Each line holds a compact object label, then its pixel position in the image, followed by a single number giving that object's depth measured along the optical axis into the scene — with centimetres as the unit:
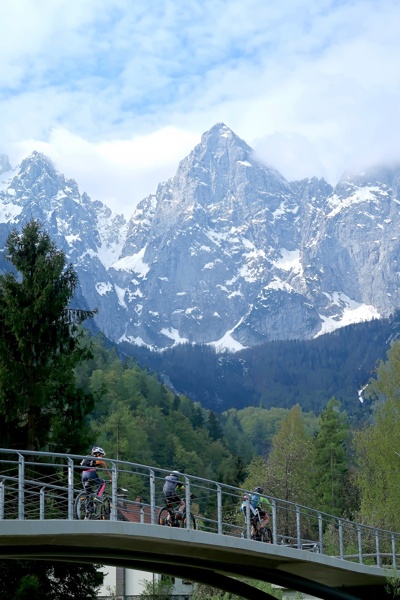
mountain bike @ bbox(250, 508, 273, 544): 3141
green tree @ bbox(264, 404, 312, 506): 7138
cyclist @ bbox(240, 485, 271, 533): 3102
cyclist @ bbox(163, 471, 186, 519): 2806
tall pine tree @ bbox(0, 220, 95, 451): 3588
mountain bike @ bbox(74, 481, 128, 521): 2591
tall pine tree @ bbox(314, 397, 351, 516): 9581
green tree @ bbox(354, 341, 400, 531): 5125
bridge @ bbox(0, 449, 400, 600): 2541
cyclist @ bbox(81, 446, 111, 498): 2611
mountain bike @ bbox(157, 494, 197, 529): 2833
